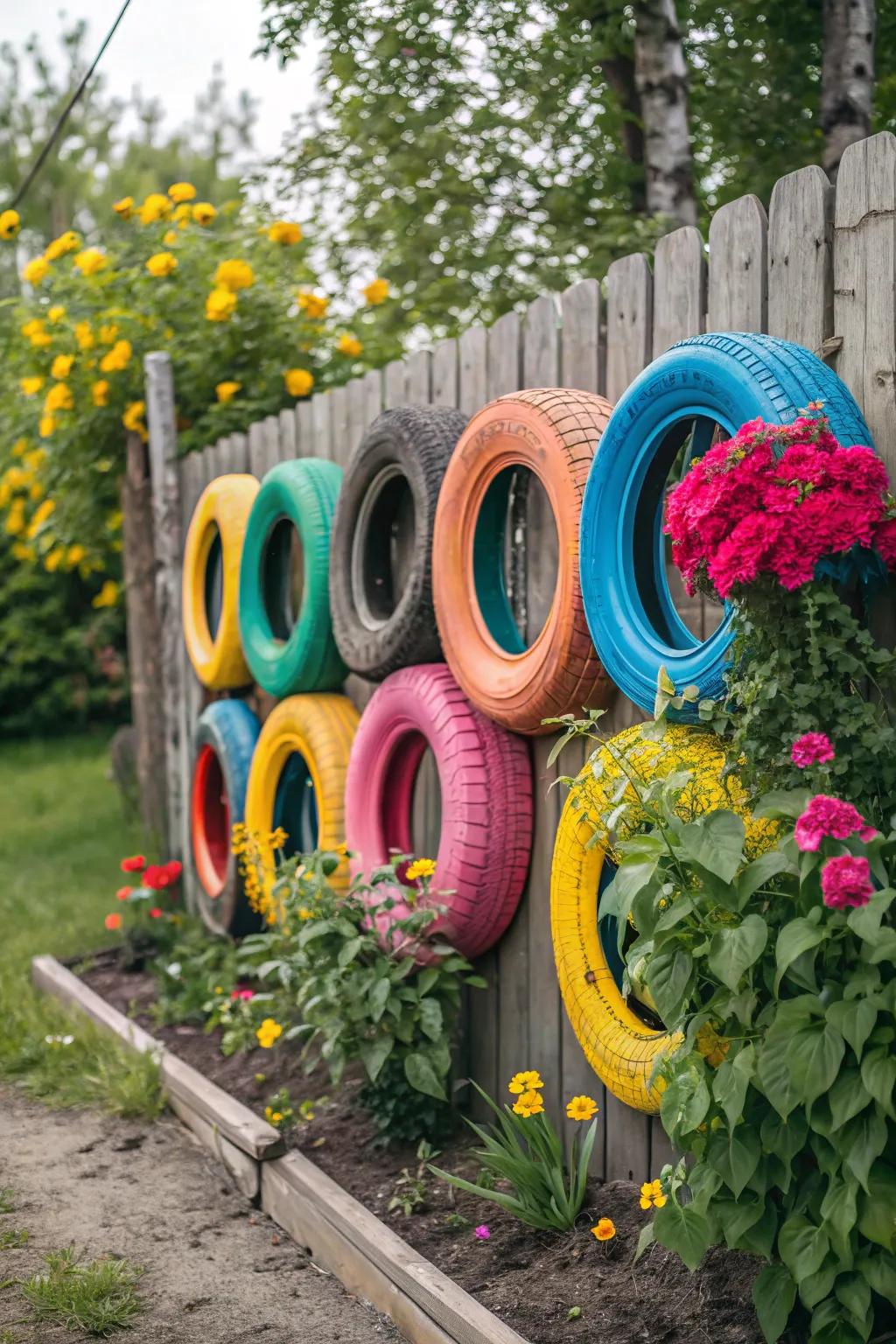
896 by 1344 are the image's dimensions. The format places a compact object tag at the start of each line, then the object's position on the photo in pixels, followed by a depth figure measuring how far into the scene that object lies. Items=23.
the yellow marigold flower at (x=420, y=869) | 3.17
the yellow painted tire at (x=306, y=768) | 4.08
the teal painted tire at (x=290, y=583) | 4.27
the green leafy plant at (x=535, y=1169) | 2.76
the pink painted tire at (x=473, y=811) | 3.21
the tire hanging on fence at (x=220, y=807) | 4.93
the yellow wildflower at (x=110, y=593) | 8.50
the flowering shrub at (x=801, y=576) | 1.94
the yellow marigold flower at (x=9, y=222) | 5.89
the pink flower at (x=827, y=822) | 1.77
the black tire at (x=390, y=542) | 3.54
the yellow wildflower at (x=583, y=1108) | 2.75
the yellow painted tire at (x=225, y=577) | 5.05
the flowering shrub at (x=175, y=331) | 5.80
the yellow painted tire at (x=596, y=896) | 2.29
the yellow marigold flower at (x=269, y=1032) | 3.66
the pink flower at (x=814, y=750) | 1.88
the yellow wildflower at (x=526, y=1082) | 2.83
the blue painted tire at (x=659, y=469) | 2.19
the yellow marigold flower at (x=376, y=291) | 5.71
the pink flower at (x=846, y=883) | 1.71
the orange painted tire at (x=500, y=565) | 2.88
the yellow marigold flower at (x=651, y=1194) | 2.36
